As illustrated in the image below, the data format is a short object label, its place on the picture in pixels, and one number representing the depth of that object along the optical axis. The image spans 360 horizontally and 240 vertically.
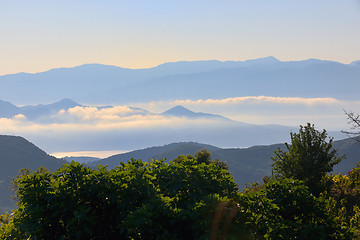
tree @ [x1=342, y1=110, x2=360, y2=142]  38.79
